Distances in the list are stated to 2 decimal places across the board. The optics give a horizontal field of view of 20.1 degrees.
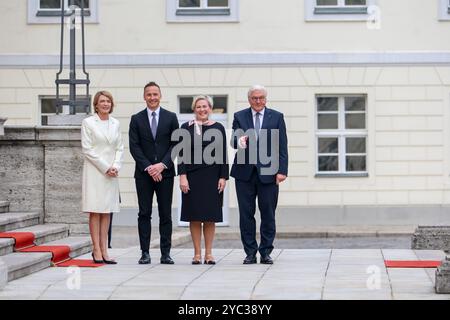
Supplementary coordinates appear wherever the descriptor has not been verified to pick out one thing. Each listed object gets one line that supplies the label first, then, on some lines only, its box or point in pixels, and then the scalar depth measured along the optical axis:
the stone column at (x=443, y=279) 10.90
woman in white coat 14.30
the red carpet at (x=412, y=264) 13.78
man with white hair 14.34
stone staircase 12.49
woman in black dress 14.38
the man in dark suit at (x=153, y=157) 14.44
